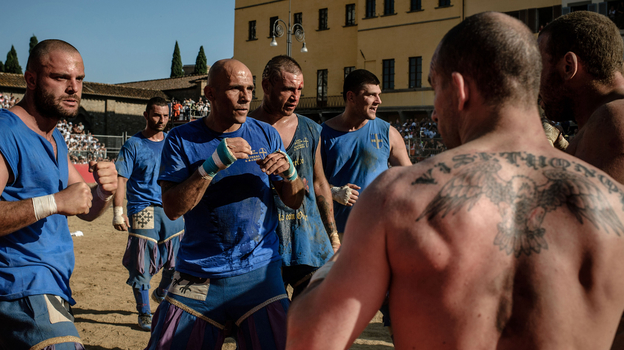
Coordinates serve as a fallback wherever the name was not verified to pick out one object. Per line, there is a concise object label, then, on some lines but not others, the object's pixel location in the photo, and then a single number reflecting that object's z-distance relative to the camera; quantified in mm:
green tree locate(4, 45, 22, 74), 54572
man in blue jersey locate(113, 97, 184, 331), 5465
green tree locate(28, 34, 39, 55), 57325
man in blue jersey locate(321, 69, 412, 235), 4645
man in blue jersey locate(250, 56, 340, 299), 3652
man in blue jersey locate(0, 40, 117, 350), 2486
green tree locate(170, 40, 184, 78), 60125
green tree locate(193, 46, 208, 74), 57156
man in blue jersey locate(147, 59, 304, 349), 2771
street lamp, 17438
